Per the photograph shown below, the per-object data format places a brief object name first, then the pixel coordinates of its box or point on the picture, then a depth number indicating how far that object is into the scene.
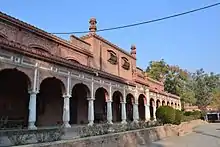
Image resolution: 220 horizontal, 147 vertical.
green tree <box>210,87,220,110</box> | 59.06
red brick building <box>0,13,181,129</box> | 12.16
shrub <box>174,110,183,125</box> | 24.31
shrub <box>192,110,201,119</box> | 43.65
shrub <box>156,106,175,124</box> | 22.67
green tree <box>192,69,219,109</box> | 65.44
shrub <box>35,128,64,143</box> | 8.66
